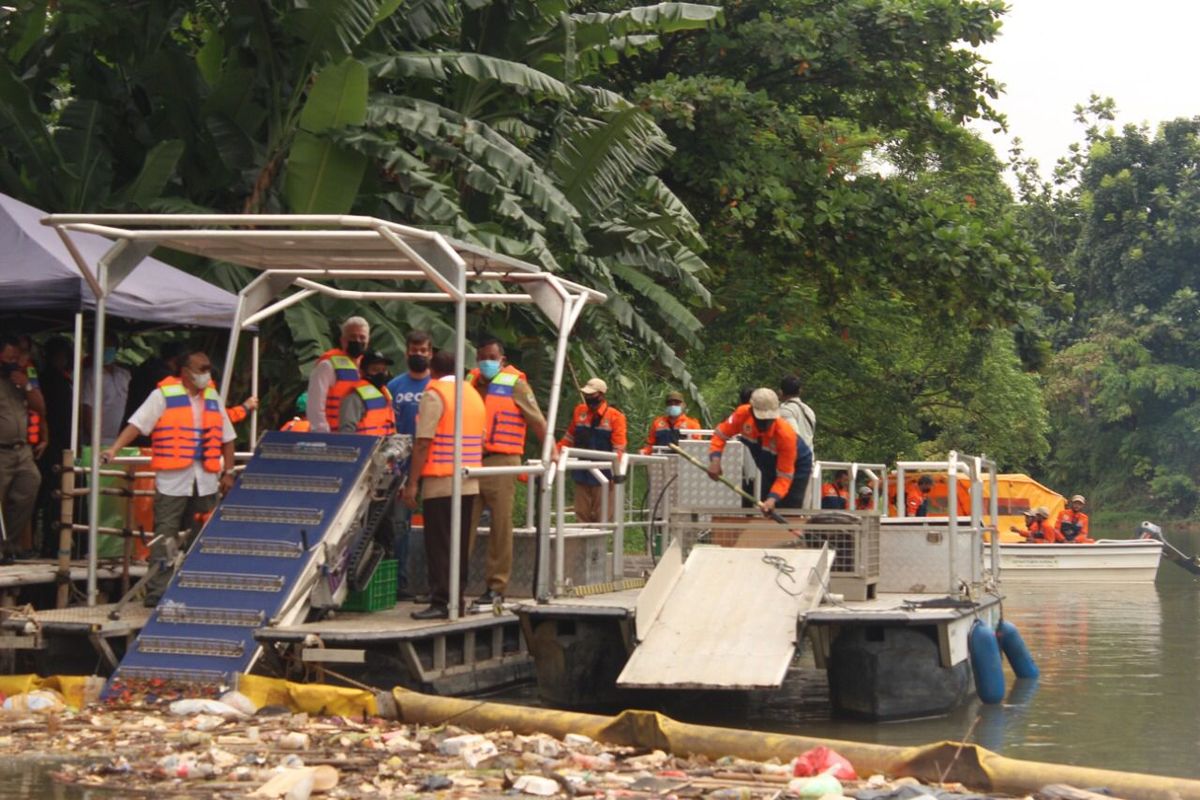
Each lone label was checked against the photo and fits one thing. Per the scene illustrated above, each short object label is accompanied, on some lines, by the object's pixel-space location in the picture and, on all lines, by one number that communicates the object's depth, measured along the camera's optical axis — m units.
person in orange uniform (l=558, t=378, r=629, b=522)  16.81
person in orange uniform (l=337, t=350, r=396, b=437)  13.31
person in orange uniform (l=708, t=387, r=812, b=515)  13.43
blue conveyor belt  11.34
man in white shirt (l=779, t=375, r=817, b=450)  15.16
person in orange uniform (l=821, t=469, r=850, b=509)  18.45
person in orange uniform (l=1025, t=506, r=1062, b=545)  31.56
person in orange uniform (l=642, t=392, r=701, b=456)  17.64
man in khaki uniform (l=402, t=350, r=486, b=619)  12.31
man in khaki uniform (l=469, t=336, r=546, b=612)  12.95
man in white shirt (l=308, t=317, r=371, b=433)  13.35
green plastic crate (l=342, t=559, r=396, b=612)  12.69
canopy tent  13.36
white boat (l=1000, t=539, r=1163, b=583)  30.30
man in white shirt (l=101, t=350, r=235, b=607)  12.48
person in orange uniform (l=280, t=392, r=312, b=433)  15.65
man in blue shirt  13.05
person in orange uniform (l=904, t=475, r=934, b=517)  25.66
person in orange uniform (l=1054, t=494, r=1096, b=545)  31.56
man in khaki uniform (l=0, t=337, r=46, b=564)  13.45
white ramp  11.16
